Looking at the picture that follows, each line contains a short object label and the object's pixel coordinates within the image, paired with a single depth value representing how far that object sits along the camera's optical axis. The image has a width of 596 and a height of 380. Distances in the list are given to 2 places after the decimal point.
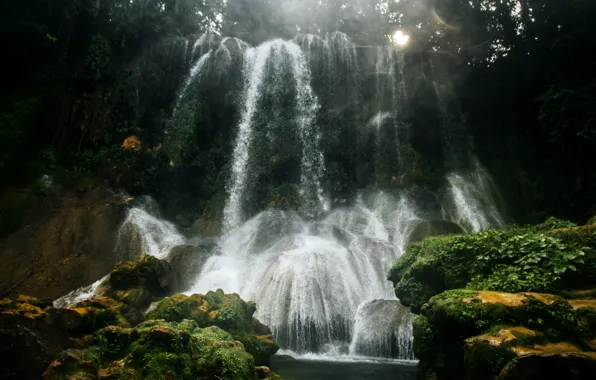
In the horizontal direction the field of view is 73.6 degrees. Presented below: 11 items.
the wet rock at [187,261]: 14.76
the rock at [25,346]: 5.53
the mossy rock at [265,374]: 7.27
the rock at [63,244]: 14.82
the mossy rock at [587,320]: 5.72
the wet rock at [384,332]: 10.75
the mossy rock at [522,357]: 4.95
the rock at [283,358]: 10.64
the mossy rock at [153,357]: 5.65
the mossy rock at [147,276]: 11.92
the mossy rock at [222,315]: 9.54
